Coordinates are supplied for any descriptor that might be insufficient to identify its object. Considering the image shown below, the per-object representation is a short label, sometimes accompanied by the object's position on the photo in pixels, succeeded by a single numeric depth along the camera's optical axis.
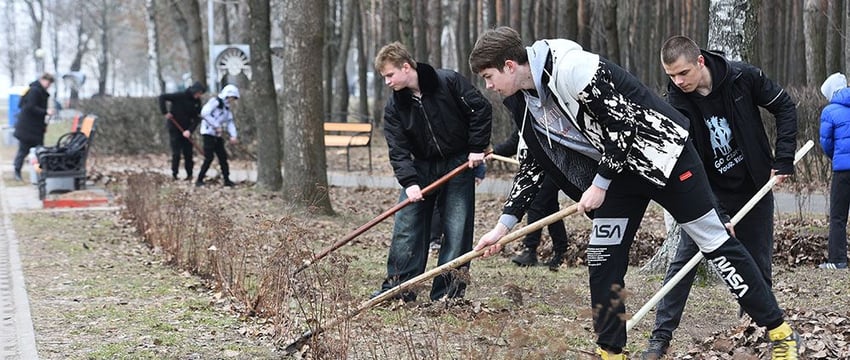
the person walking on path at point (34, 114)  19.92
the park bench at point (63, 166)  16.02
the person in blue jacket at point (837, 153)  8.99
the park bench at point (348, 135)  20.92
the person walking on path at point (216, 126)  17.61
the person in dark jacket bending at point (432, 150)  7.03
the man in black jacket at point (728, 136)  5.59
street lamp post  65.00
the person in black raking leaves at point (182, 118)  18.94
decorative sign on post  27.16
